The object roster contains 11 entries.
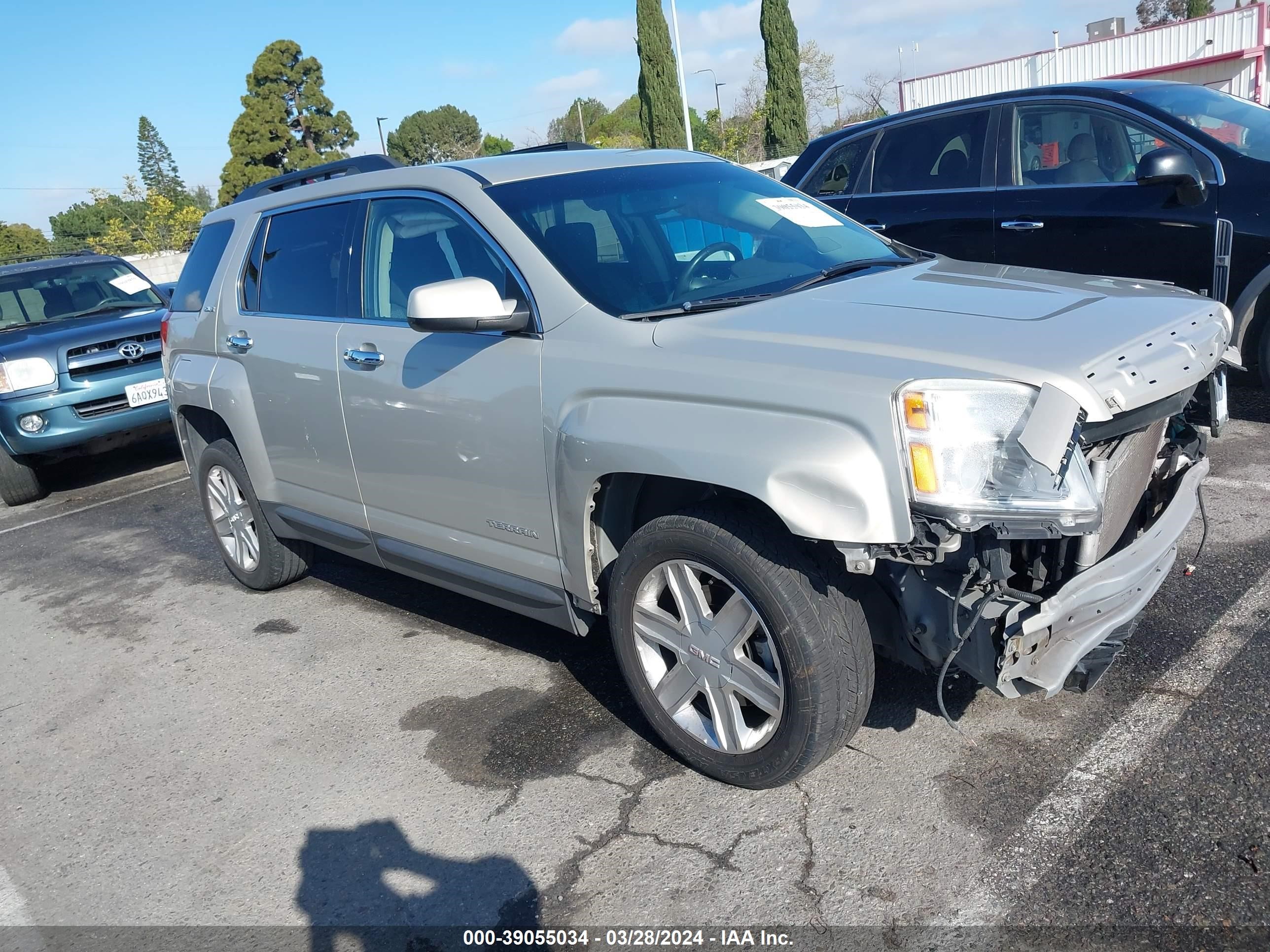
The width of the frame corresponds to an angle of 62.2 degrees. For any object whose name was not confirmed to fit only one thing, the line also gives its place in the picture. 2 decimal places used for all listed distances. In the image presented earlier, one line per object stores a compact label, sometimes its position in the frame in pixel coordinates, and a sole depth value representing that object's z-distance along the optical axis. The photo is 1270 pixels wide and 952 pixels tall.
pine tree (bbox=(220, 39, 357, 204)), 52.06
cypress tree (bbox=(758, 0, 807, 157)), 37.06
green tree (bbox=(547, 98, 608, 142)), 70.75
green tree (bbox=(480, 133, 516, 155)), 75.32
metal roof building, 28.31
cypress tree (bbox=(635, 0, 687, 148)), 39.00
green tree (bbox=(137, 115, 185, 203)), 81.62
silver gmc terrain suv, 2.47
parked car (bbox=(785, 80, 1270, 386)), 5.54
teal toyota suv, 7.83
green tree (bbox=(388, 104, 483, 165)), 85.94
